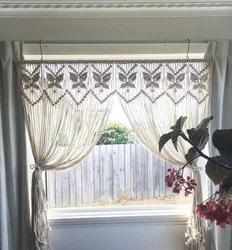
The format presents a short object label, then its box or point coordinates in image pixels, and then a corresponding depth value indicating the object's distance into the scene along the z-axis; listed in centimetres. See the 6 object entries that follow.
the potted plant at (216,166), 92
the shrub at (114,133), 250
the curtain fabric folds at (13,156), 224
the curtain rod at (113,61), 226
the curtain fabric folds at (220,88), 228
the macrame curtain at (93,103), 228
